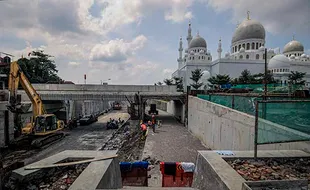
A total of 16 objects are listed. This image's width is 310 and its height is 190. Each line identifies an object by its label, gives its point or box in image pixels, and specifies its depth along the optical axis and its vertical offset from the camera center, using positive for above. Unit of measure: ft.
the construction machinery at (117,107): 140.76 -12.26
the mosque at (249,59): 147.74 +32.28
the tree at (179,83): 146.10 +8.94
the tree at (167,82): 157.05 +10.18
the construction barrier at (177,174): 18.90 -9.39
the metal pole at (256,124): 14.87 -2.88
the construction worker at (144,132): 47.57 -11.69
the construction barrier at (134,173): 19.61 -9.54
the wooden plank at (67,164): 13.83 -6.21
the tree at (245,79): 114.46 +9.54
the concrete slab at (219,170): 11.38 -6.01
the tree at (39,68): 106.42 +17.18
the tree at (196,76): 124.57 +12.35
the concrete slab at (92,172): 11.49 -6.29
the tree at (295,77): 116.88 +10.86
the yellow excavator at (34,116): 41.60 -6.27
